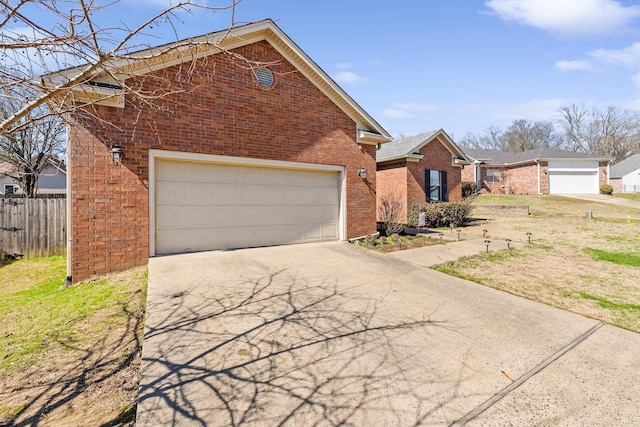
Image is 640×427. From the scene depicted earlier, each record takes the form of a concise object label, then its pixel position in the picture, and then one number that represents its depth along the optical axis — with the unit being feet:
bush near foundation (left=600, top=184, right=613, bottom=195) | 84.38
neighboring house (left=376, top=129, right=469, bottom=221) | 51.80
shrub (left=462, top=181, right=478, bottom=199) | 77.30
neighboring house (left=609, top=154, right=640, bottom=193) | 124.98
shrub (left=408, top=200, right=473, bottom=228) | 46.03
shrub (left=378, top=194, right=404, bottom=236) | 34.55
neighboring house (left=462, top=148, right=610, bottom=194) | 85.30
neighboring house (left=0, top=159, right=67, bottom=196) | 80.74
